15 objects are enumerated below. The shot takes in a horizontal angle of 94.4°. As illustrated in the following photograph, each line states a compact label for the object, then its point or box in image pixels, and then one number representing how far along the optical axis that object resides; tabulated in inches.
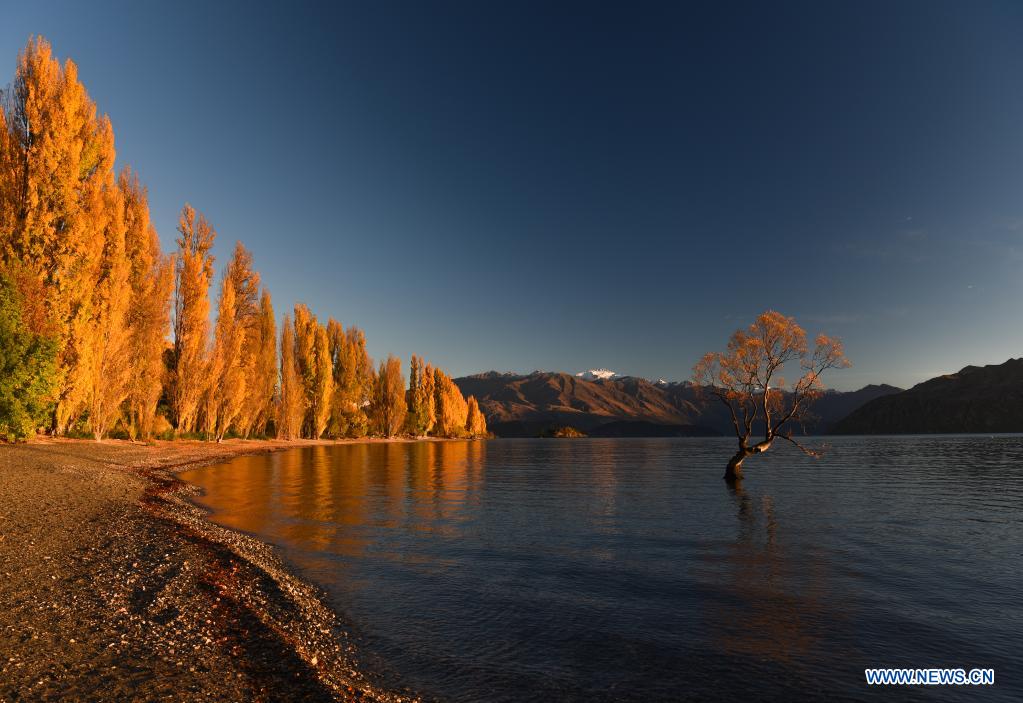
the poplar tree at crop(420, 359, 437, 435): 6304.1
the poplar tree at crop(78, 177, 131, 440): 1766.7
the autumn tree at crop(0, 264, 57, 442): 1378.0
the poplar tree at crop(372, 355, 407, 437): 5457.7
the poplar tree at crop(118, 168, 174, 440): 2082.9
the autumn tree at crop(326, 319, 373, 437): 4532.5
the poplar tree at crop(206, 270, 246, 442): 2667.3
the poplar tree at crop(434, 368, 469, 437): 6840.6
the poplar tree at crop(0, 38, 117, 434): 1605.6
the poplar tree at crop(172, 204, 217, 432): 2395.4
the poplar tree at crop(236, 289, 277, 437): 3139.8
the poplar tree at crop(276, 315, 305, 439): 3722.9
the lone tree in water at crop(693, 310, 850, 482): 1451.8
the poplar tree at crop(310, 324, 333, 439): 4133.9
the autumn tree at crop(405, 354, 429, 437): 6097.4
